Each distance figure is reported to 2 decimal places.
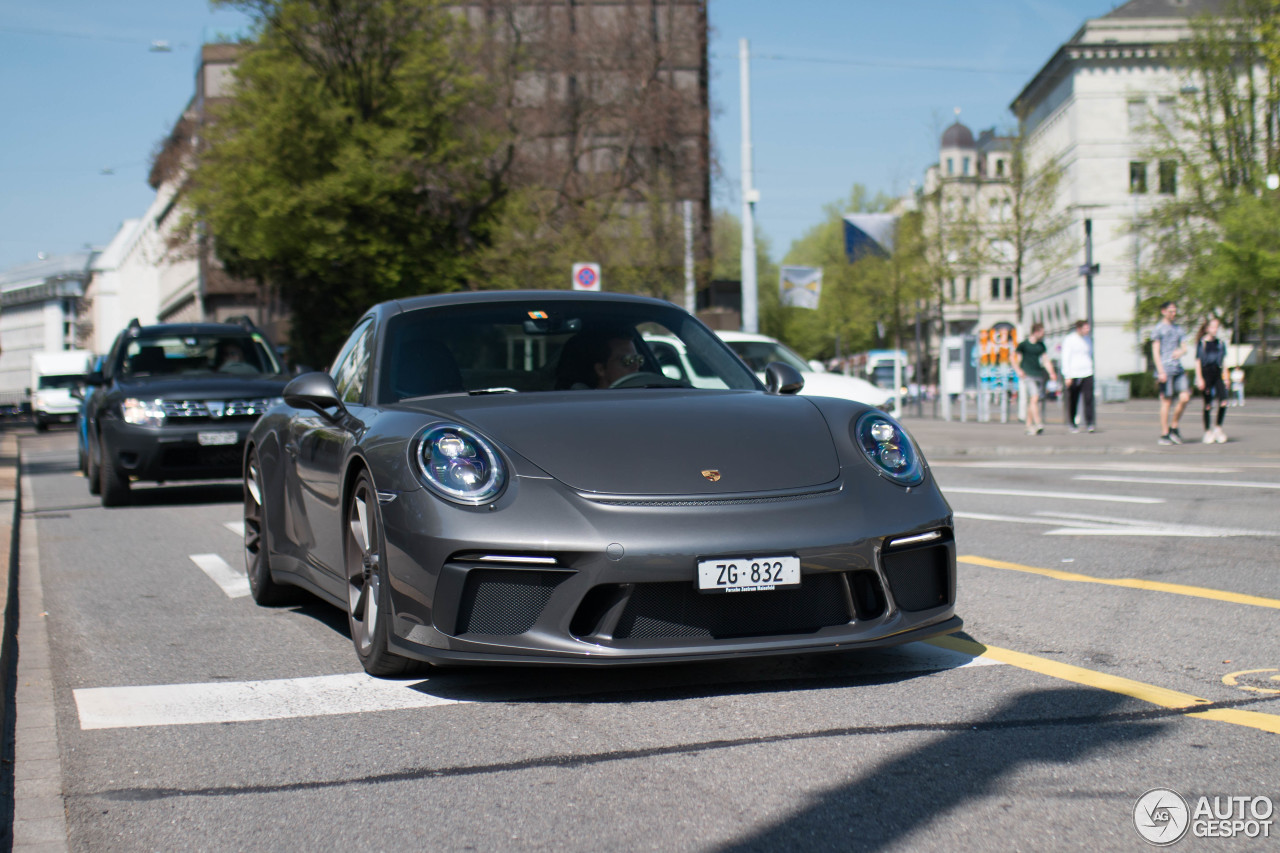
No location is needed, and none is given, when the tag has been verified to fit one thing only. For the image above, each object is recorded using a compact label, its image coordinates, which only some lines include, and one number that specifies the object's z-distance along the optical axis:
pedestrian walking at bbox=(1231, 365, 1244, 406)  34.78
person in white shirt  21.12
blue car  14.41
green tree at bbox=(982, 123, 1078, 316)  41.59
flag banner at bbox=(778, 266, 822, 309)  27.61
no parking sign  20.59
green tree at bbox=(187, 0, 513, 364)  33.28
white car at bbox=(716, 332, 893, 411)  16.52
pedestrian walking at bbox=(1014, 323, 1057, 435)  22.53
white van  46.59
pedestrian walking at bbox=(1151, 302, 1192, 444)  18.61
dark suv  12.39
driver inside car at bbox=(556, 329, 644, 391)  5.45
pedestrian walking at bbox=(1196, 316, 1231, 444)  18.55
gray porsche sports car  4.07
